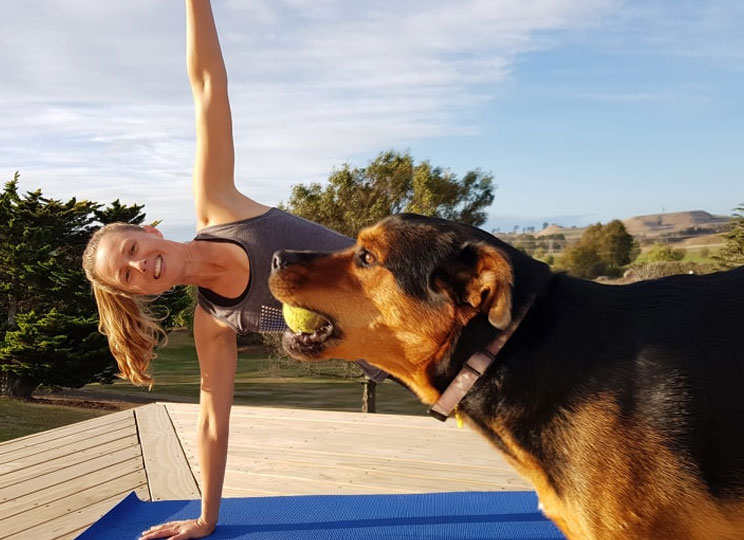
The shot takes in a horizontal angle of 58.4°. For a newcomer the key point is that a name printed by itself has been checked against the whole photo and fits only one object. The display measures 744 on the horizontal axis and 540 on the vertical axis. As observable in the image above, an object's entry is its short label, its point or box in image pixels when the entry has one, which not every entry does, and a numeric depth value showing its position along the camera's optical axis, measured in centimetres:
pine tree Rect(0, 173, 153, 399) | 1002
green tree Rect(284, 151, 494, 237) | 1086
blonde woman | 266
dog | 153
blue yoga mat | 281
